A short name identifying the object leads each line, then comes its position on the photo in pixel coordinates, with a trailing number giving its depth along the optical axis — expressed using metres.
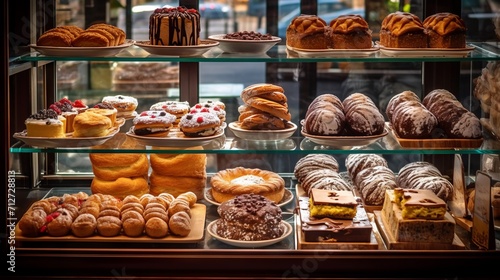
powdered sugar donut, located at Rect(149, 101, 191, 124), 2.97
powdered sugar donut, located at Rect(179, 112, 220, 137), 2.75
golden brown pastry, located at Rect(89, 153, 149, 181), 3.07
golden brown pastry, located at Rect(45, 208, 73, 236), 2.75
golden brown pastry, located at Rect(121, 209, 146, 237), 2.74
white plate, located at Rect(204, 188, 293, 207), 3.09
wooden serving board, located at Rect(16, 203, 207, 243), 2.74
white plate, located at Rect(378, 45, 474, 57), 2.75
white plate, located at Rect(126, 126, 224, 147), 2.73
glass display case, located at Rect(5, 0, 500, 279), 2.63
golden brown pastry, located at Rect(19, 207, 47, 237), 2.74
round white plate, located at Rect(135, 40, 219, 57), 2.73
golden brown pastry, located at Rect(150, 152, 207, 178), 3.12
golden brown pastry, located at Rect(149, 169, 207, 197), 3.13
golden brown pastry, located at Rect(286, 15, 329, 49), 2.78
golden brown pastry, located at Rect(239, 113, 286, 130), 2.86
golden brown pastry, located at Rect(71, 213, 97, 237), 2.75
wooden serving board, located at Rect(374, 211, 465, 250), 2.71
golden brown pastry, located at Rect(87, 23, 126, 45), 2.81
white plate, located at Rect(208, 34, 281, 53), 2.79
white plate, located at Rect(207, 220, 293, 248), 2.72
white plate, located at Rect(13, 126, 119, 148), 2.70
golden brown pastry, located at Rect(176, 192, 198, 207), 3.01
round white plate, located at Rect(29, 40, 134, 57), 2.69
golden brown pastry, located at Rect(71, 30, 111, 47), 2.72
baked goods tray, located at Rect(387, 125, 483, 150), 2.76
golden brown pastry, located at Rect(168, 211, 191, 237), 2.75
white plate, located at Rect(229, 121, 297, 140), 2.85
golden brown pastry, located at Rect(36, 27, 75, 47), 2.72
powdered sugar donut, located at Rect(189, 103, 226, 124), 2.91
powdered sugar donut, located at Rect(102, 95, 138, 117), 3.12
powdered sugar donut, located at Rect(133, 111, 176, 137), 2.76
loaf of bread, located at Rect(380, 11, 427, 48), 2.78
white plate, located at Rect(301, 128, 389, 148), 2.74
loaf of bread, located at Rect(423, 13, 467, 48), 2.76
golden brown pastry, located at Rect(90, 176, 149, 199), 3.07
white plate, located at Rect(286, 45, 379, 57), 2.72
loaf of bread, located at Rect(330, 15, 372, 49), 2.79
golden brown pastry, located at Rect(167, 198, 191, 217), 2.83
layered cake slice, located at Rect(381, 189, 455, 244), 2.72
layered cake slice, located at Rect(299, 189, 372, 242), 2.73
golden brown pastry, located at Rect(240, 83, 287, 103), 2.90
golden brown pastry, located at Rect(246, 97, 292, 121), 2.85
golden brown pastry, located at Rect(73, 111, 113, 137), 2.73
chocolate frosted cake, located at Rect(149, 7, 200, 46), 2.76
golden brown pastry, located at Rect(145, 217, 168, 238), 2.73
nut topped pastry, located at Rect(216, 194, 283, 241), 2.75
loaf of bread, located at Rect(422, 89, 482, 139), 2.77
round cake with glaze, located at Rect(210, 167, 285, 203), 3.03
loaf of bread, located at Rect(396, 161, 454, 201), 3.02
